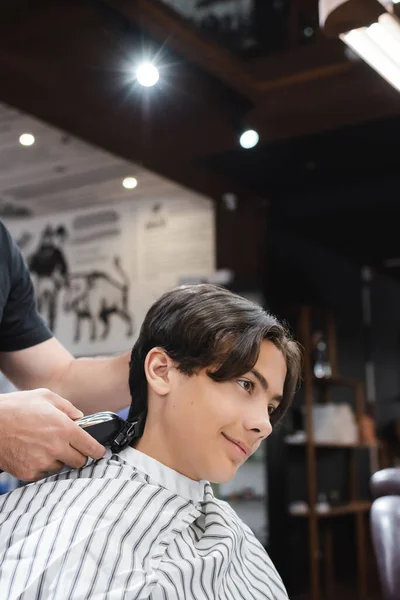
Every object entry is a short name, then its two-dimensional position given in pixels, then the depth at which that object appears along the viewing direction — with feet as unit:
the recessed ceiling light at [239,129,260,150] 15.92
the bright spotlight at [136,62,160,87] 12.59
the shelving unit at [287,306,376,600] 18.72
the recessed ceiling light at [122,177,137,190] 16.69
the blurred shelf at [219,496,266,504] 16.70
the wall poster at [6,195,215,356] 17.39
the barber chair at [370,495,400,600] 6.37
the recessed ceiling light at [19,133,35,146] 14.23
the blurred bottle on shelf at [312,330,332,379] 20.39
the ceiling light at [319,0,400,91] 7.34
